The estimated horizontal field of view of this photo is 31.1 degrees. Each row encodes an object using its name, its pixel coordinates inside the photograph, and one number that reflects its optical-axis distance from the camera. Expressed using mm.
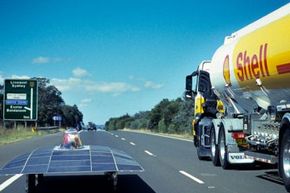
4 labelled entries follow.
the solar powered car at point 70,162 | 9344
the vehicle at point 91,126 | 85075
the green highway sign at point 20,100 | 46594
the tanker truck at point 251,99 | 10586
